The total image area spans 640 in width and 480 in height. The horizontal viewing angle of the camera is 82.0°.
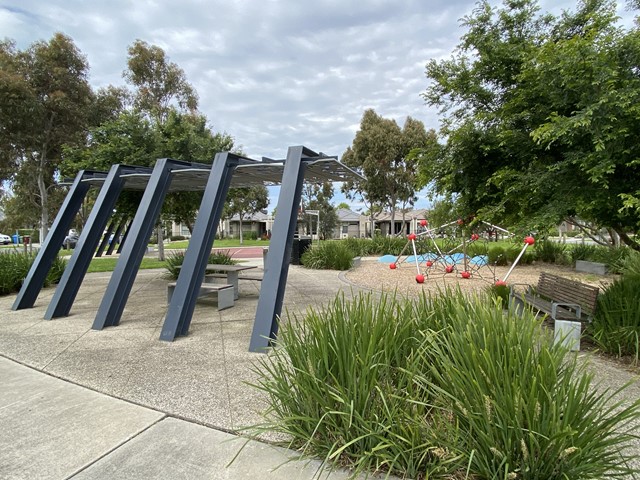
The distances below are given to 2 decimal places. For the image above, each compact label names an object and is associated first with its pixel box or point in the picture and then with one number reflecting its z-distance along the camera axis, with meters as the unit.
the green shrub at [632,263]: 6.71
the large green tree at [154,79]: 23.80
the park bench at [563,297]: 4.80
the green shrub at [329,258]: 14.89
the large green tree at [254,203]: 36.76
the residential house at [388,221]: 53.38
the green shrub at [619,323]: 4.47
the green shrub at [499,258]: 15.27
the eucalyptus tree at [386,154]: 26.77
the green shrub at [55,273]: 10.38
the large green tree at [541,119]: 3.95
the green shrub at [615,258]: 10.96
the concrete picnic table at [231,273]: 8.44
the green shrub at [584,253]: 13.81
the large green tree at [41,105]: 16.58
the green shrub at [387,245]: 21.14
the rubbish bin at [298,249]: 16.41
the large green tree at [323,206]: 39.03
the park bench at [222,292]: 7.25
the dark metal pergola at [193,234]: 5.18
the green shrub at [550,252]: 15.17
